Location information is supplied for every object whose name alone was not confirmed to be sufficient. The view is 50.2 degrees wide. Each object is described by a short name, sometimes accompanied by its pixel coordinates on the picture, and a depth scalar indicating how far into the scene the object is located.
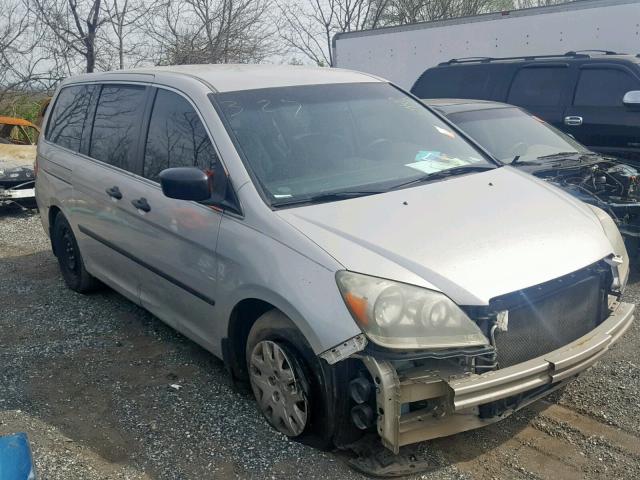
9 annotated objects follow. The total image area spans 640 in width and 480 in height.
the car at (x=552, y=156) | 5.61
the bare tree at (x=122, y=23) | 16.31
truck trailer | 9.24
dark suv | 7.49
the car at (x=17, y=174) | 9.46
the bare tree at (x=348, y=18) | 22.78
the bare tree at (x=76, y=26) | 16.00
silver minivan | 2.83
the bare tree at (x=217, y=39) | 16.97
